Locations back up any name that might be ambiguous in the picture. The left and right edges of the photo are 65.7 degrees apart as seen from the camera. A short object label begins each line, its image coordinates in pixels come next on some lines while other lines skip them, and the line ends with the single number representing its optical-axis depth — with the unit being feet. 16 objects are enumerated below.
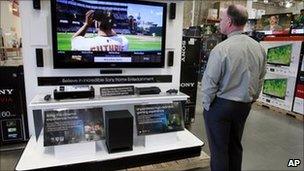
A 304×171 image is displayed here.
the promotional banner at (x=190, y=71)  12.91
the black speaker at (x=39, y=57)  8.52
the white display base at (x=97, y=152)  7.62
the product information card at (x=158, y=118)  8.86
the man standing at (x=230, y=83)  6.63
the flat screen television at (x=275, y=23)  17.56
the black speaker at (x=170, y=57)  10.37
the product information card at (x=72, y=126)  7.82
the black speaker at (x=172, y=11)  9.96
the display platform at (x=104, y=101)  7.89
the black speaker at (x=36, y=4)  8.20
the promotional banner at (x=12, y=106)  9.74
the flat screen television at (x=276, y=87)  17.03
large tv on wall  8.41
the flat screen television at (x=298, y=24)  15.74
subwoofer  8.12
